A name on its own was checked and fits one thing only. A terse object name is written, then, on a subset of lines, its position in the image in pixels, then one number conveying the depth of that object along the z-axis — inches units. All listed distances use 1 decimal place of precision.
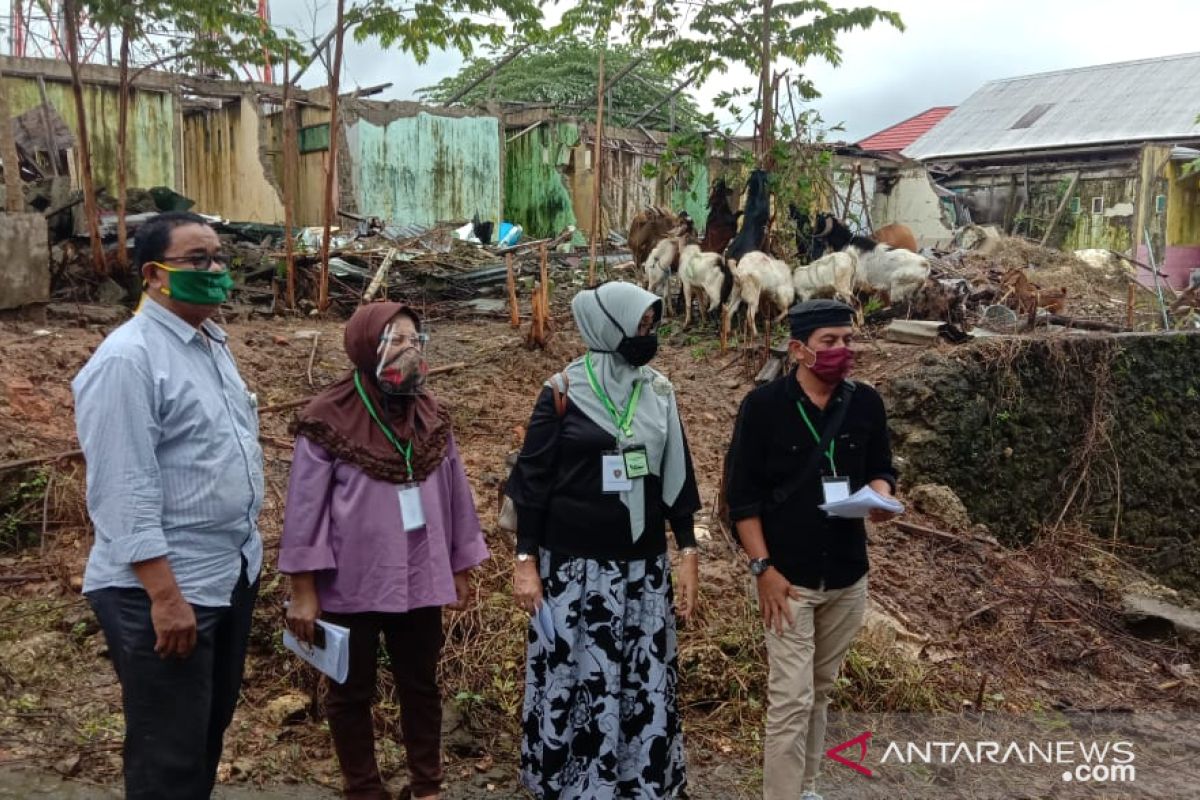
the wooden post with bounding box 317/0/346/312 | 367.2
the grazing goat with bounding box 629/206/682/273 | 450.6
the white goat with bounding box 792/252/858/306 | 372.8
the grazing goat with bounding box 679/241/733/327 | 389.7
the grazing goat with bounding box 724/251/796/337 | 369.4
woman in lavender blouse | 116.4
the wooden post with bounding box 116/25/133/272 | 362.9
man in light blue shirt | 92.7
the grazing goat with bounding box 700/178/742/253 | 415.8
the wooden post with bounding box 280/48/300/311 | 386.9
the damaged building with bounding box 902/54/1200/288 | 788.0
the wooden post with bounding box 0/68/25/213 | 327.9
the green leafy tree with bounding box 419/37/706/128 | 988.6
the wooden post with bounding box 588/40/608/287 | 378.3
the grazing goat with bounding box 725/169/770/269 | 389.7
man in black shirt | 131.4
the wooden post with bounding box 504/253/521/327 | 394.0
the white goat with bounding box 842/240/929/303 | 376.2
